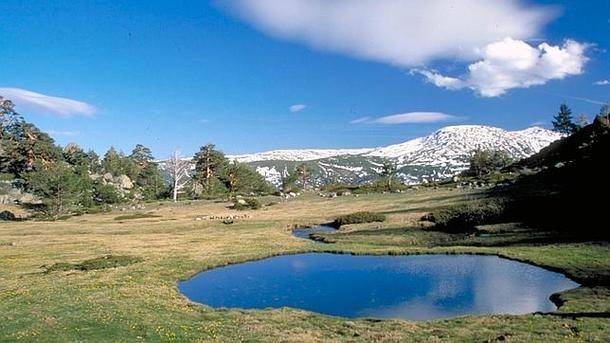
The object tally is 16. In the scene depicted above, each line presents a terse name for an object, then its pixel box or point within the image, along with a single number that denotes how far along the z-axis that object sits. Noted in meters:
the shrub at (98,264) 48.59
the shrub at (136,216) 107.31
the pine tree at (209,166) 178.38
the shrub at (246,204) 119.68
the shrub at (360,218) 82.18
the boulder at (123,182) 181.85
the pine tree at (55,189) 116.63
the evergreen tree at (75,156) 185.12
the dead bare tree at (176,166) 156.32
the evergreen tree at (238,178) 184.75
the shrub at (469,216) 71.25
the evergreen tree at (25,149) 152.25
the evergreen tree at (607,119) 122.20
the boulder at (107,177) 179.34
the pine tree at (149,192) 177.75
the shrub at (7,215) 115.01
